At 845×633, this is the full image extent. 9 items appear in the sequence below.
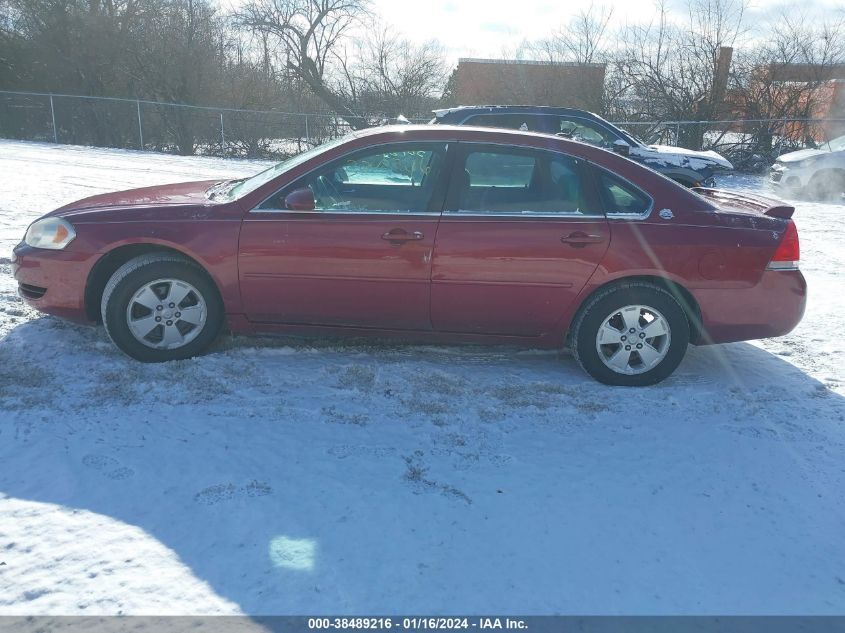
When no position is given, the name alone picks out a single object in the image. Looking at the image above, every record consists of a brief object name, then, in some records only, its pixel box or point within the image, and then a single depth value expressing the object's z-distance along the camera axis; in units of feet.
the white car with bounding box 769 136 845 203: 49.01
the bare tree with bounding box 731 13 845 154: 66.44
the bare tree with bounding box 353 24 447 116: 84.02
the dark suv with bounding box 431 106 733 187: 36.04
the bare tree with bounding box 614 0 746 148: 69.00
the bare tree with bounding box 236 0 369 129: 93.66
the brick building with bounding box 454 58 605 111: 75.05
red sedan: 14.28
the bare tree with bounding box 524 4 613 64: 76.04
